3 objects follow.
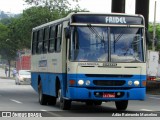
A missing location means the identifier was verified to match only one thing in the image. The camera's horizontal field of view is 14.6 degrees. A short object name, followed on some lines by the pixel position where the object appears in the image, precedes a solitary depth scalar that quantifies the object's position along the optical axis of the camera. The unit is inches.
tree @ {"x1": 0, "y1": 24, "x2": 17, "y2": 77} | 4024.6
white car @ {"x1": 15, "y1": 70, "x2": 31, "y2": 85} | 2306.8
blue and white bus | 731.4
